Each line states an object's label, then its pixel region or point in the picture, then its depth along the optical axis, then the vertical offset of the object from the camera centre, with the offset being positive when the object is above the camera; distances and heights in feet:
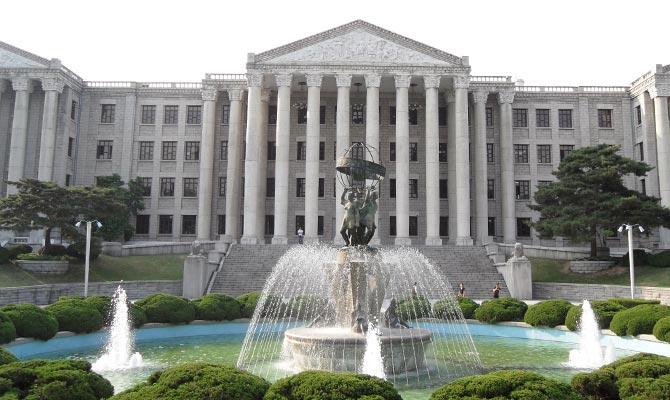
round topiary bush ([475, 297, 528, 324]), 70.23 -6.55
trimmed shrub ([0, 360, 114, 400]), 26.53 -6.47
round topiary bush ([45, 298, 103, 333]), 57.11 -6.73
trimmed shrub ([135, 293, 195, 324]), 66.13 -6.67
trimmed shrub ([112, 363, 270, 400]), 24.77 -6.10
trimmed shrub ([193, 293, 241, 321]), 69.72 -6.82
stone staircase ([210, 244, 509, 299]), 110.32 -2.32
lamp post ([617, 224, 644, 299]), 87.80 -0.30
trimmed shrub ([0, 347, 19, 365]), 32.55 -6.33
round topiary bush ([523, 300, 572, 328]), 65.98 -6.42
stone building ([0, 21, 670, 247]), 148.87 +36.33
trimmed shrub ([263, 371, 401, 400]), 24.95 -6.04
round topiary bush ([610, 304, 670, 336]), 56.65 -5.96
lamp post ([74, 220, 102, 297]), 90.58 -1.29
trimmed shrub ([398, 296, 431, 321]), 70.79 -6.58
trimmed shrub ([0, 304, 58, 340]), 51.29 -6.59
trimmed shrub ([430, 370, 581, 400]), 24.57 -5.84
